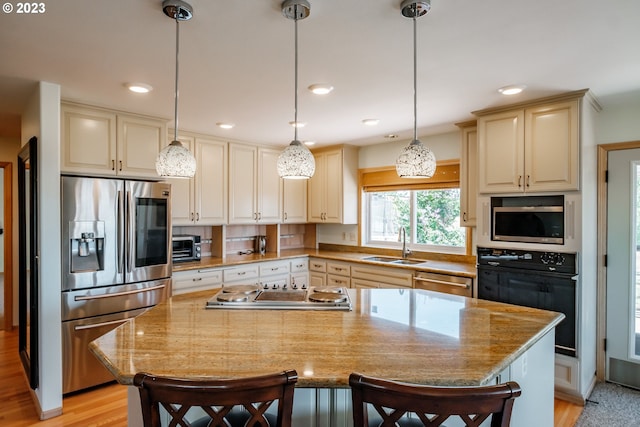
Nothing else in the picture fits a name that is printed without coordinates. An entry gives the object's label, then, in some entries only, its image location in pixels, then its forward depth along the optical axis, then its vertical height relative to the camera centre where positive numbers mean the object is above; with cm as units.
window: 413 +3
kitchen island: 128 -54
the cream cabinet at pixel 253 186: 438 +35
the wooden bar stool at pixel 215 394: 103 -51
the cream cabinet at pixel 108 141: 288 +61
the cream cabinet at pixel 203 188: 391 +28
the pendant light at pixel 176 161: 185 +26
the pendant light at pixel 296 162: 179 +25
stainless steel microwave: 283 -7
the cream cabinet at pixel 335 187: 475 +36
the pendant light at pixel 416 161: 179 +26
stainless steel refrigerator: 280 -39
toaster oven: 397 -38
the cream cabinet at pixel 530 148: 272 +52
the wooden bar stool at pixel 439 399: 100 -51
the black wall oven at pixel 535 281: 275 -53
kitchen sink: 408 -53
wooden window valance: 404 +41
